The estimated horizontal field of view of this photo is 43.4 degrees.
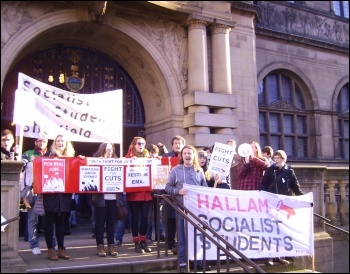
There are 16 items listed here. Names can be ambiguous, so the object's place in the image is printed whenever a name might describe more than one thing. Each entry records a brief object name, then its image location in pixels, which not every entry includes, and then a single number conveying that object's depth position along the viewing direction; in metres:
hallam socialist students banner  7.02
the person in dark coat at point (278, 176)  7.95
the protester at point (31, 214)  7.38
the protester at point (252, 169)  8.06
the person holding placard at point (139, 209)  7.51
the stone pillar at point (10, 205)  6.25
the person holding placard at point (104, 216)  7.13
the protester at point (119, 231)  8.25
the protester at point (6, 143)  7.39
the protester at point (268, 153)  8.55
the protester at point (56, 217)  6.77
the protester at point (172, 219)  7.45
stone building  10.56
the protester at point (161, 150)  9.41
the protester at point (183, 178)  6.83
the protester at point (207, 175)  8.00
